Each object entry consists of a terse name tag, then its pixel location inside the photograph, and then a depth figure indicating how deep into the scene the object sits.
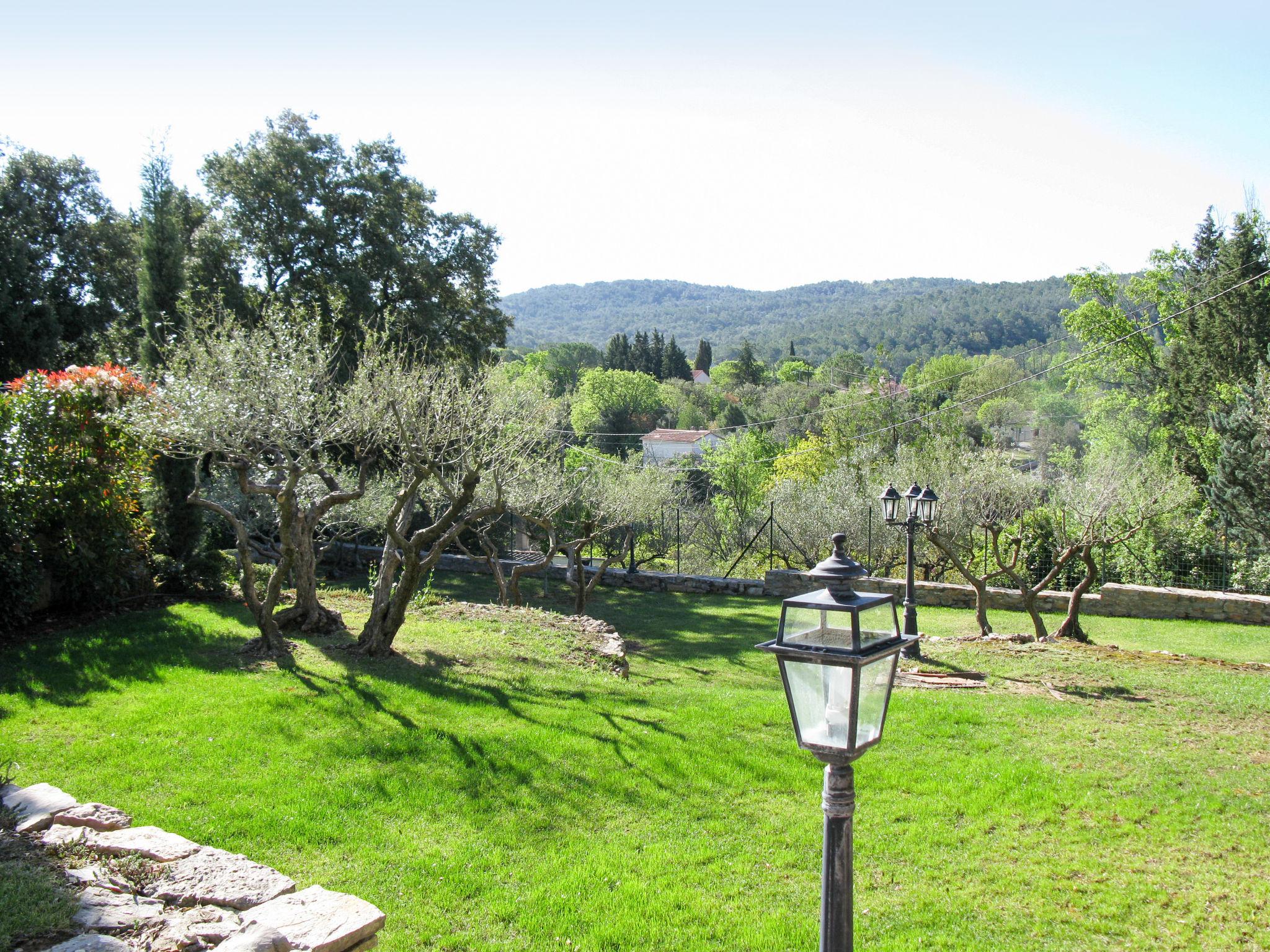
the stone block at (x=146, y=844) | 3.82
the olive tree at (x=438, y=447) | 8.25
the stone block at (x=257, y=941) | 2.99
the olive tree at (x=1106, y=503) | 11.74
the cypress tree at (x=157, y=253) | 12.15
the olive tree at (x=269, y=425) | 8.13
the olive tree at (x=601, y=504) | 14.96
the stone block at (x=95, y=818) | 4.12
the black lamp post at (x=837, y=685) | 2.42
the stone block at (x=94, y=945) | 2.96
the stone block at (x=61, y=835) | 3.87
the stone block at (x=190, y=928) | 3.14
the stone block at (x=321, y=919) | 3.18
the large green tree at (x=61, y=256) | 17.48
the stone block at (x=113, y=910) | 3.21
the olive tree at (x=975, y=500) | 16.80
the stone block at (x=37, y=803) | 4.04
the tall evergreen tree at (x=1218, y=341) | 19.77
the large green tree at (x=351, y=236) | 17.95
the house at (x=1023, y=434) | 51.97
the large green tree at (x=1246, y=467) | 14.84
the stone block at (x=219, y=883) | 3.51
